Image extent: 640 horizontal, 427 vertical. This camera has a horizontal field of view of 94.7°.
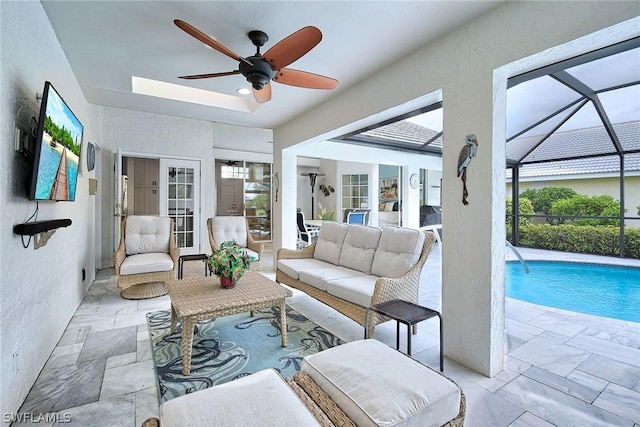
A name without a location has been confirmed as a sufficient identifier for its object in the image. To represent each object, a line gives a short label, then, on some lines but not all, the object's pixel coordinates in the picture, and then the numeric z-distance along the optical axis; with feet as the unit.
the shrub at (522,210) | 26.76
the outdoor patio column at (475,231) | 7.03
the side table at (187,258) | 12.91
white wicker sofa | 8.37
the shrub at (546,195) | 25.26
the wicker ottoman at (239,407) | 3.27
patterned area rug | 6.83
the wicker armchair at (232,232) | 15.58
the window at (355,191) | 28.19
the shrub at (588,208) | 22.20
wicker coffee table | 6.99
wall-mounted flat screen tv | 5.81
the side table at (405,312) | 6.46
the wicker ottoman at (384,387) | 3.61
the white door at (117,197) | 16.03
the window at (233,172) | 25.26
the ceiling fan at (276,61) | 6.23
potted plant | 8.66
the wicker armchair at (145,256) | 11.73
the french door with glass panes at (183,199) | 18.93
